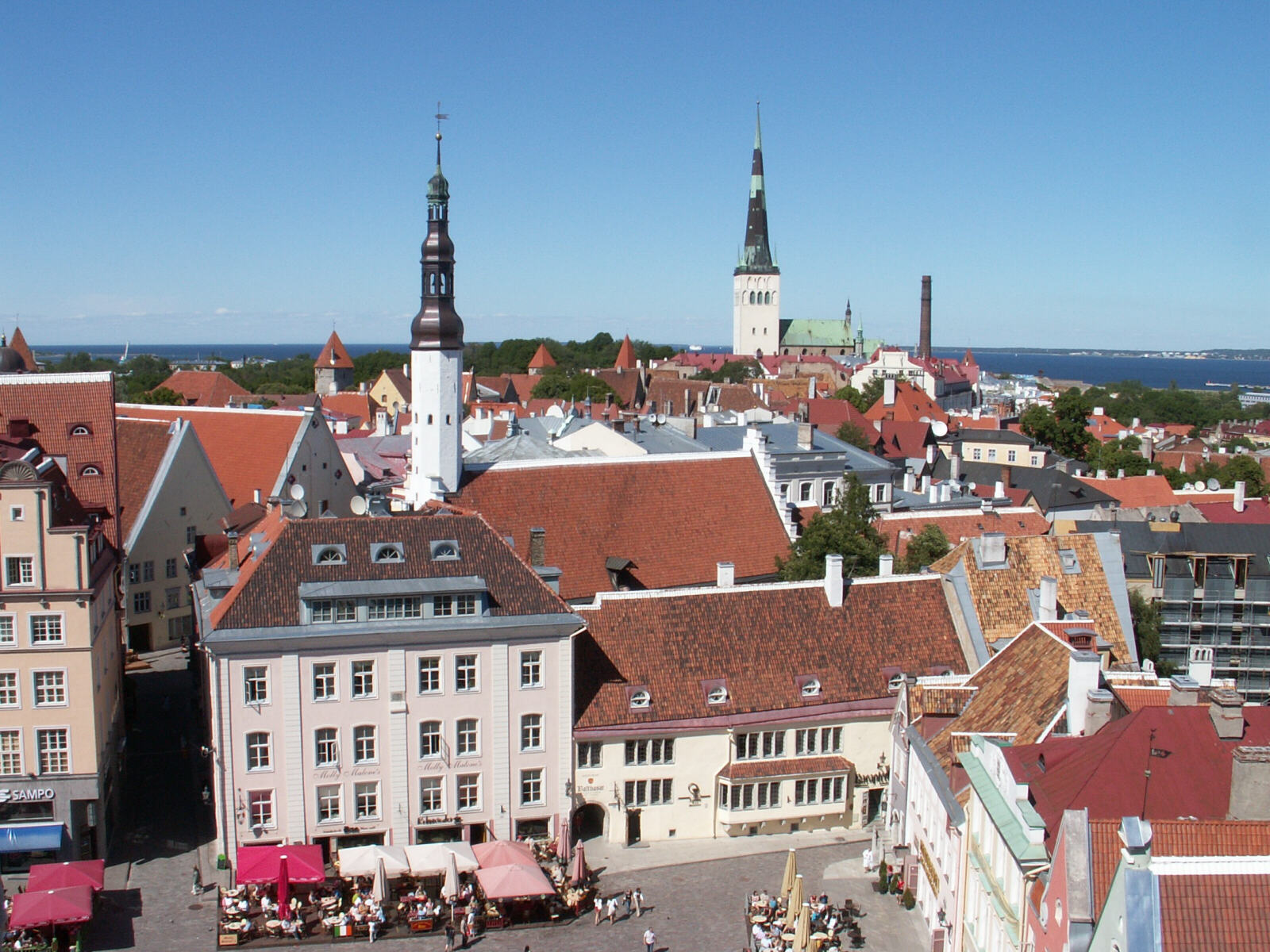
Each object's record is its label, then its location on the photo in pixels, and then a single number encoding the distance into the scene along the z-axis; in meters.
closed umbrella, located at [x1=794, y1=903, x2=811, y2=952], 31.33
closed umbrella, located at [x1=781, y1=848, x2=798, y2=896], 33.94
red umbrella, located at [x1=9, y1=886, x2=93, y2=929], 31.30
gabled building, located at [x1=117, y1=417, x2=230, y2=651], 57.22
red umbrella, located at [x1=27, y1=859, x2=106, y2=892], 33.41
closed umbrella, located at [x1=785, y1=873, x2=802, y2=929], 33.03
